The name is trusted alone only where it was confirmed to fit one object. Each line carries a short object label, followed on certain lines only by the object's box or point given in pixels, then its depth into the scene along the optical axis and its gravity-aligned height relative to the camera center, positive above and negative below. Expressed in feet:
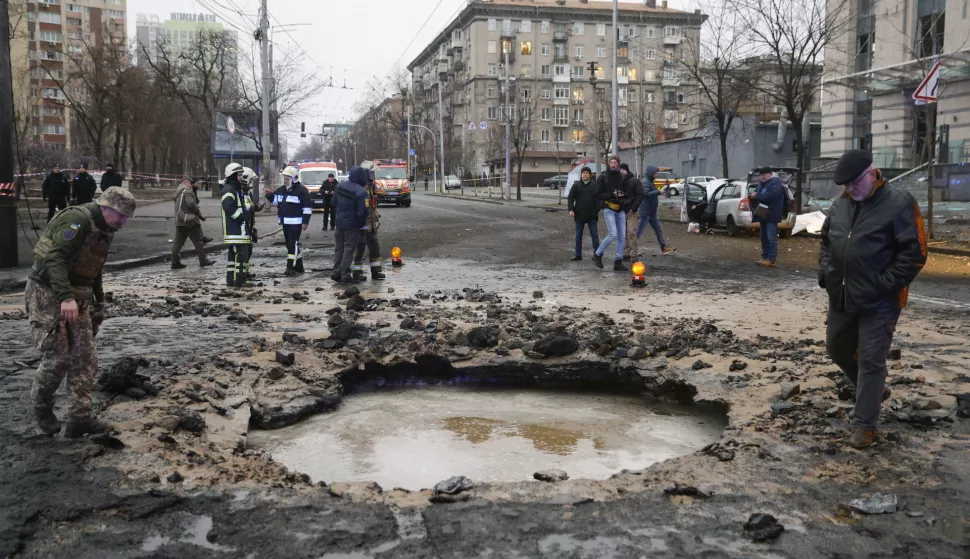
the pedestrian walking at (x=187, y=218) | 49.16 -1.98
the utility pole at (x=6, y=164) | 45.19 +1.13
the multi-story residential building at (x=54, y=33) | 238.27 +66.24
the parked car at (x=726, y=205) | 72.02 -1.87
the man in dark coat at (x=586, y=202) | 50.03 -1.03
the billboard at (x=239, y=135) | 132.05 +8.04
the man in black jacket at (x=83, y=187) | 70.03 -0.19
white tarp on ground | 70.03 -3.24
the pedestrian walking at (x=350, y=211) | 41.60 -1.32
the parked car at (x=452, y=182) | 257.75 +0.90
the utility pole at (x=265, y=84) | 121.39 +14.81
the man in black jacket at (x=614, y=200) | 46.80 -0.85
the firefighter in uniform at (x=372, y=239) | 43.80 -2.87
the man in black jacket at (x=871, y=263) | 15.37 -1.46
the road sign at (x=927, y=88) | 49.47 +5.81
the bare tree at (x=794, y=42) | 81.10 +14.28
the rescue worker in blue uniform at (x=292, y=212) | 46.75 -1.56
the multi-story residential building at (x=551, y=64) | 314.76 +47.29
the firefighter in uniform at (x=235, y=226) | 41.04 -2.04
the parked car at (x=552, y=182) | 246.86 +0.89
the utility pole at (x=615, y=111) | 107.96 +10.01
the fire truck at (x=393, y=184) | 136.15 +0.15
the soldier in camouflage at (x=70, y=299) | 15.46 -2.19
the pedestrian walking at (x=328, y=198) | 79.25 -1.30
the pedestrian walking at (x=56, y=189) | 69.97 -0.36
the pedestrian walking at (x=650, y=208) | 55.16 -1.55
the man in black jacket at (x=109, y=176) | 73.97 +0.78
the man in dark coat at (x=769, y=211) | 48.88 -1.53
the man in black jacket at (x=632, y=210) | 47.29 -1.46
